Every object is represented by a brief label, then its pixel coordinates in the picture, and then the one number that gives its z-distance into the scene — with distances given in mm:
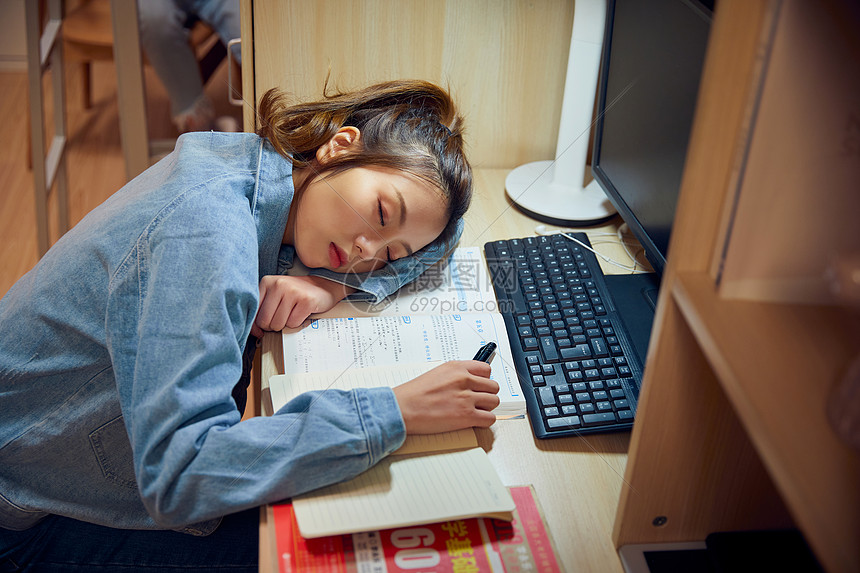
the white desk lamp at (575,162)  1058
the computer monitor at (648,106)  786
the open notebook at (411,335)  795
